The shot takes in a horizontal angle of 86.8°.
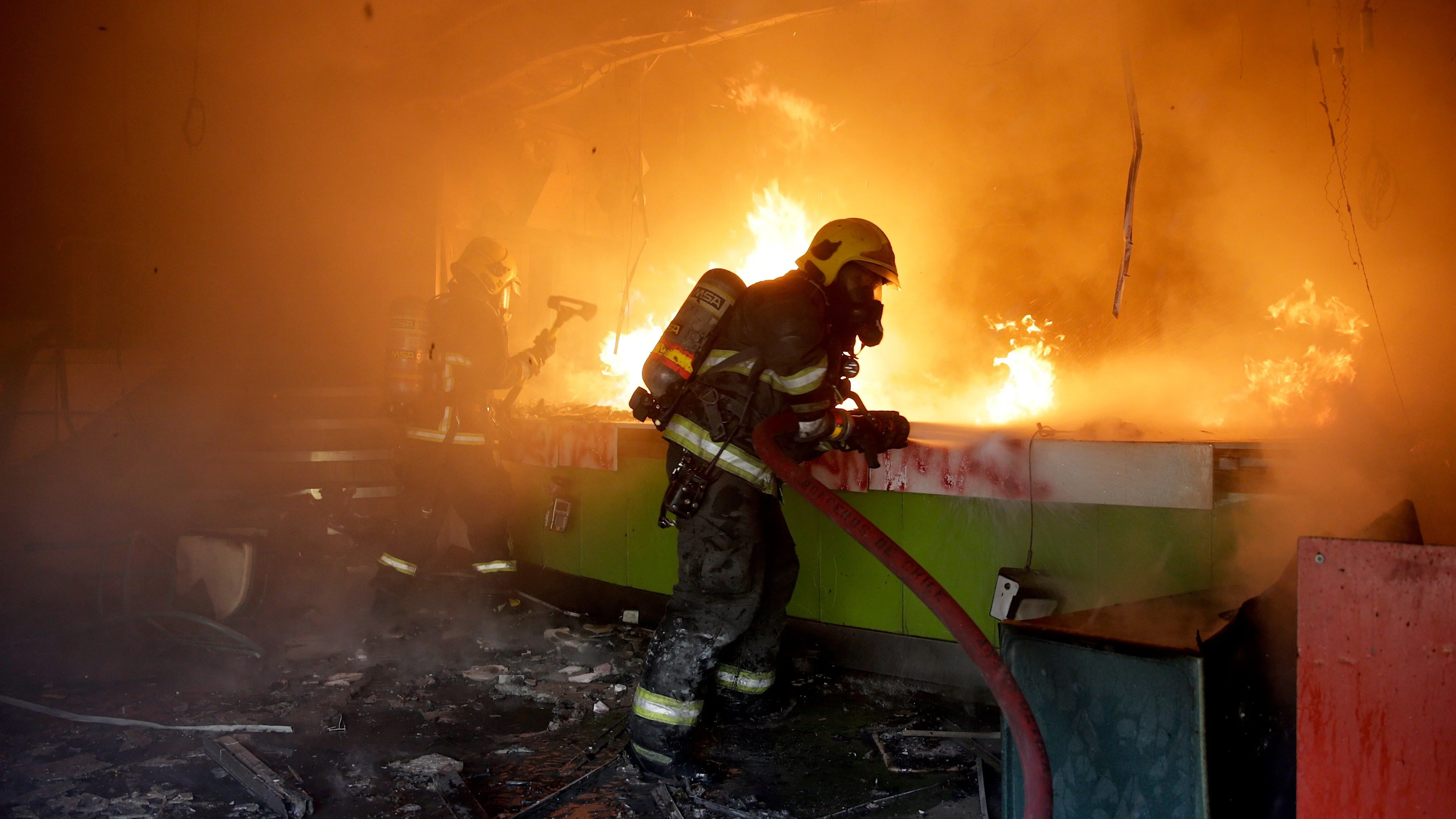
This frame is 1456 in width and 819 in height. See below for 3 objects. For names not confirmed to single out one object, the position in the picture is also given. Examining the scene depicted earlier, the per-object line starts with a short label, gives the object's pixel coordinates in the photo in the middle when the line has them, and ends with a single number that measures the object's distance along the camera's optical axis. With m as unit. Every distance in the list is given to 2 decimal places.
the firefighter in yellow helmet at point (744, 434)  3.28
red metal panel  1.61
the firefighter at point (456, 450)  5.29
